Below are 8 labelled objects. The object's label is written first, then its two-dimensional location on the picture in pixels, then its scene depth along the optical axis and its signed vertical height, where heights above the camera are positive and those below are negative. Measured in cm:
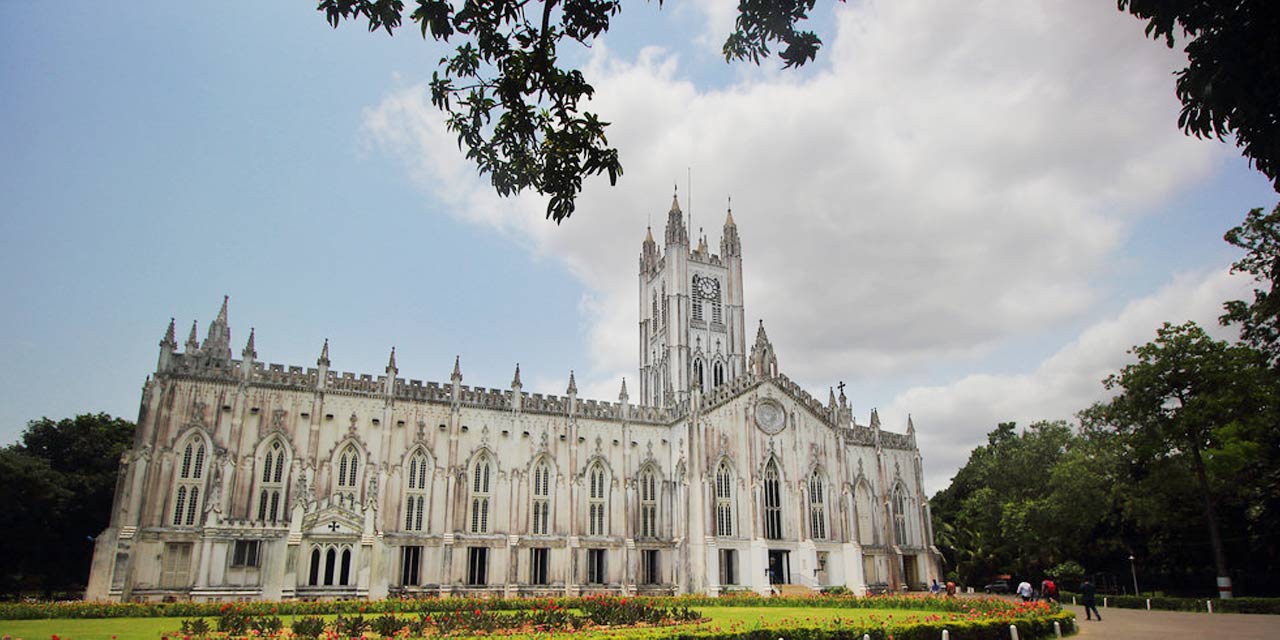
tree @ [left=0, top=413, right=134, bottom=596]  4066 +259
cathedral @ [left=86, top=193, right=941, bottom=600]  3725 +300
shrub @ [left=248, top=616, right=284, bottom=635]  1919 -203
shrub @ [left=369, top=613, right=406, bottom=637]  1970 -208
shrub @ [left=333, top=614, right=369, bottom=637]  1912 -209
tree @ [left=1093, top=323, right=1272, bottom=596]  3569 +682
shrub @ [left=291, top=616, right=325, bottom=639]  1819 -196
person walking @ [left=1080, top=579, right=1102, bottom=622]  2955 -191
